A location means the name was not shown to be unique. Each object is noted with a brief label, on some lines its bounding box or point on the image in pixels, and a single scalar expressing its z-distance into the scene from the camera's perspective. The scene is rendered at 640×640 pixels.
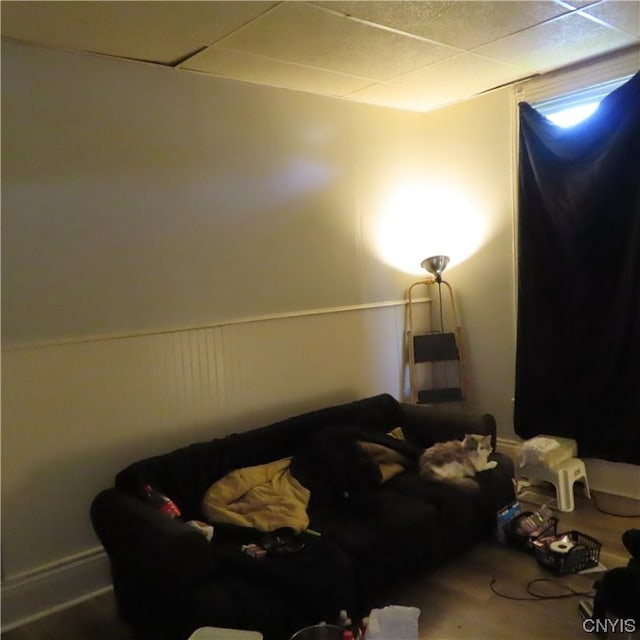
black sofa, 2.21
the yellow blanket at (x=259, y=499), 2.75
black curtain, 3.47
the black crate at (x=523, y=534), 3.04
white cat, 3.11
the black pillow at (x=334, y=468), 3.00
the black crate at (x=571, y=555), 2.81
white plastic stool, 3.52
